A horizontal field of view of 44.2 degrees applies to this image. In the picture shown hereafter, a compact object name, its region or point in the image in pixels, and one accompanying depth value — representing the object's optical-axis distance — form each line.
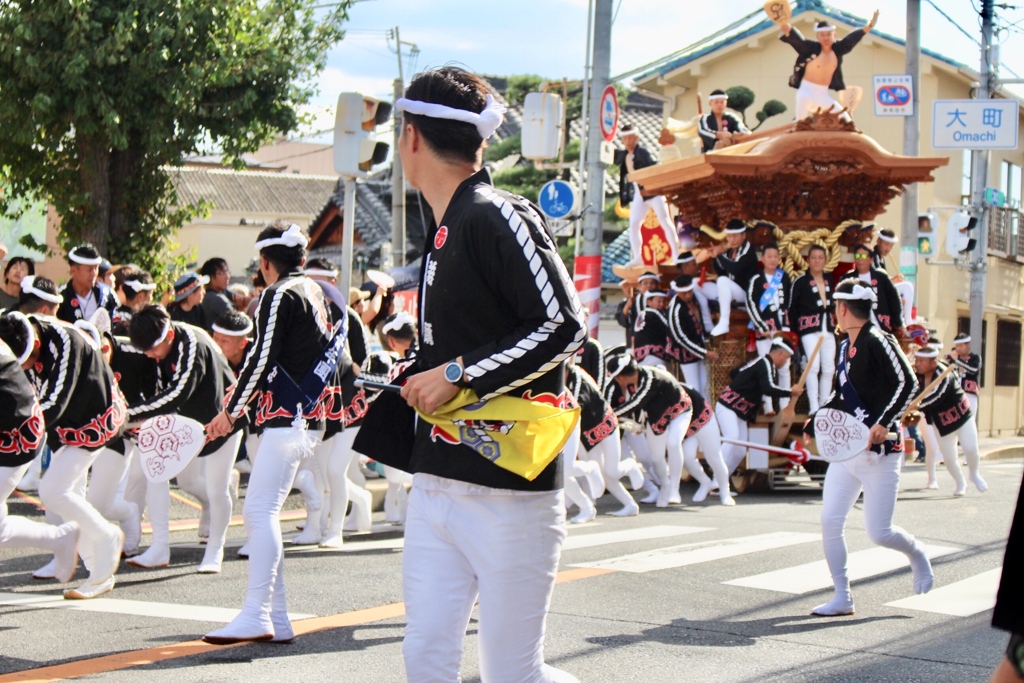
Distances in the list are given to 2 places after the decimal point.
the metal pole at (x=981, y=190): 23.14
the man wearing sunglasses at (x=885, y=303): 13.82
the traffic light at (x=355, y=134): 11.54
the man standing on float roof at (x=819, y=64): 15.59
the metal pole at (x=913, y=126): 19.98
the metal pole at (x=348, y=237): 11.80
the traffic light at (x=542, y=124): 17.12
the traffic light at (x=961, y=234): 24.62
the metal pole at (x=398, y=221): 24.94
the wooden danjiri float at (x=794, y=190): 14.33
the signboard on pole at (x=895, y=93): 19.77
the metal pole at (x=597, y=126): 16.20
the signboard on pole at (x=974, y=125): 19.67
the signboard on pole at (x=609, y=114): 16.23
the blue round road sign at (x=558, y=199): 15.73
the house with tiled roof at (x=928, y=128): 28.59
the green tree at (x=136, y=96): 12.67
